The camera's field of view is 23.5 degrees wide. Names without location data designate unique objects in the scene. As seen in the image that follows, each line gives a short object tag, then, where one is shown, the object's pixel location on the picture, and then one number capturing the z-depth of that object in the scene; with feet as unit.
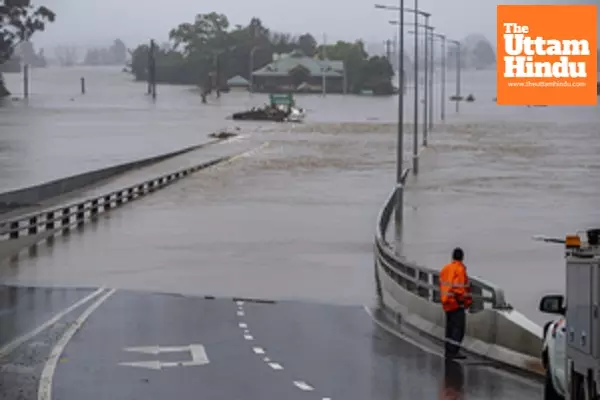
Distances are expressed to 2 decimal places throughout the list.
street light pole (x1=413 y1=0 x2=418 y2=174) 227.24
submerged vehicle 610.65
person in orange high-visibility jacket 70.79
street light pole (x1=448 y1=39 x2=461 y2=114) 481.05
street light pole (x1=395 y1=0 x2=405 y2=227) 161.48
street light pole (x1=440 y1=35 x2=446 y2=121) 385.25
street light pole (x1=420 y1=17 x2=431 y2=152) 336.82
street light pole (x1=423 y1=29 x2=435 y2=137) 364.30
